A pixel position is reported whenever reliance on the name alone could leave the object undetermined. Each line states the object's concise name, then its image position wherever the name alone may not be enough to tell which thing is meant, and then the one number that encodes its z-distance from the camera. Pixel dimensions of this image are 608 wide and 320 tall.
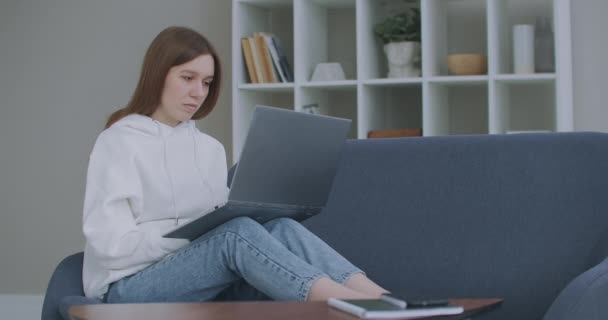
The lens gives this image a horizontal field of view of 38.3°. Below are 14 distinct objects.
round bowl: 3.60
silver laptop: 1.98
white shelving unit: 3.52
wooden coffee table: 1.55
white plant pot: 3.68
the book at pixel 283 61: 3.92
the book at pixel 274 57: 3.89
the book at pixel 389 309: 1.49
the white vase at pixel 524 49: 3.49
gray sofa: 2.28
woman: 1.92
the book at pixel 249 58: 3.90
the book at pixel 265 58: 3.89
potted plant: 3.68
